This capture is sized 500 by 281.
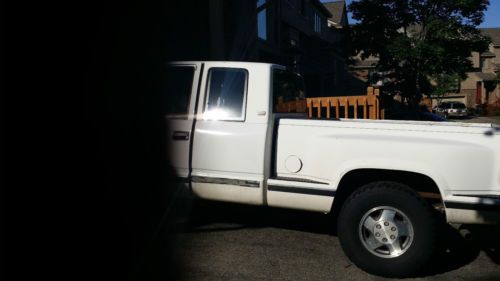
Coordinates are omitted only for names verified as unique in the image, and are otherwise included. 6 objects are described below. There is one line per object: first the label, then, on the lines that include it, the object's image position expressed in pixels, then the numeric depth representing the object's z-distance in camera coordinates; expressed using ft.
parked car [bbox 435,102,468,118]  116.88
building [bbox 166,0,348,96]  37.14
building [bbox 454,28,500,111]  142.20
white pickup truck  11.82
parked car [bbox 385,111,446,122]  47.56
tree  54.70
